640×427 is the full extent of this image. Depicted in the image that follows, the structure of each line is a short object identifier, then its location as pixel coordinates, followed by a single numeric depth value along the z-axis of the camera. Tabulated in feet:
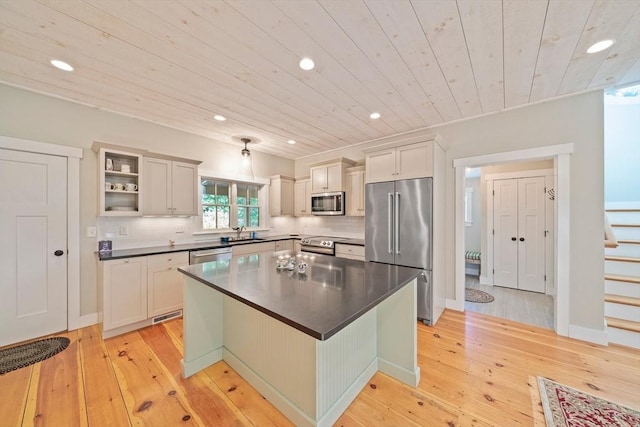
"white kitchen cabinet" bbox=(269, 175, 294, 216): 16.21
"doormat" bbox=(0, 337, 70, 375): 7.05
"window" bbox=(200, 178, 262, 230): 13.92
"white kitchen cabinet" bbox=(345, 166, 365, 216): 13.60
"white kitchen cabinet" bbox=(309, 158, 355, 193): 13.97
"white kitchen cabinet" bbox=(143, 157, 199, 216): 10.54
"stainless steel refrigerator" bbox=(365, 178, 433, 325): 9.80
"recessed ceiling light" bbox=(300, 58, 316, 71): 6.61
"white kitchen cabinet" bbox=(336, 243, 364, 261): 12.55
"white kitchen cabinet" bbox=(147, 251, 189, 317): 9.63
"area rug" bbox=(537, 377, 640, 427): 5.21
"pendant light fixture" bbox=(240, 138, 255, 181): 14.93
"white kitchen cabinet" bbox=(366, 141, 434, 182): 9.96
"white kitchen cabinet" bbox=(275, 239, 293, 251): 15.29
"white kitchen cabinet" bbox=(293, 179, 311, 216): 16.29
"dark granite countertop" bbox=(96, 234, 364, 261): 9.11
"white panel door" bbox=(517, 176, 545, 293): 13.47
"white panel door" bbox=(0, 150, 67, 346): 8.16
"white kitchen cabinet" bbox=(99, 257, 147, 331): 8.66
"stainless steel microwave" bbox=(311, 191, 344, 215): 14.05
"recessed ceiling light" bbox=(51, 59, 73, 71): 6.86
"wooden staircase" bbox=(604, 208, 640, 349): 8.21
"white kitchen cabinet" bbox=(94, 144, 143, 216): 9.42
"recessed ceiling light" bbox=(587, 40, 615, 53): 5.99
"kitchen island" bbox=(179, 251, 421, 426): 4.37
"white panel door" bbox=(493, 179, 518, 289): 14.24
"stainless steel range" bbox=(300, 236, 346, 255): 13.62
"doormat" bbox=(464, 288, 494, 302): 12.57
